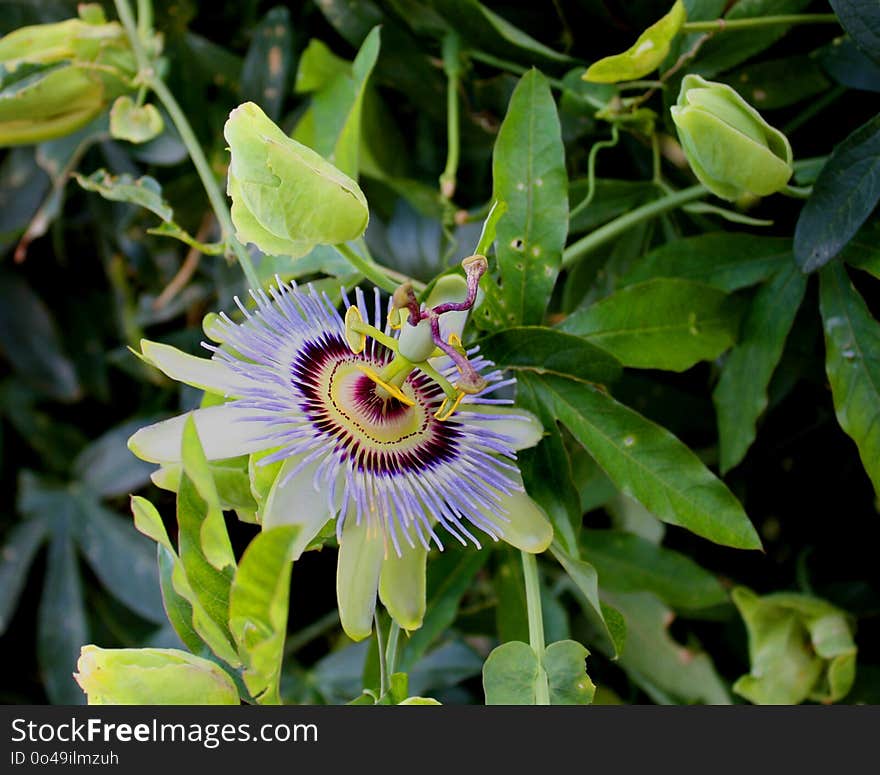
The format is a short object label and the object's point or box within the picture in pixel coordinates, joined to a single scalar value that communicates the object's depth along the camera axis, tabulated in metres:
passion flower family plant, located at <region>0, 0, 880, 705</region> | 0.41
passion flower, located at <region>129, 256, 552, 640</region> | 0.41
